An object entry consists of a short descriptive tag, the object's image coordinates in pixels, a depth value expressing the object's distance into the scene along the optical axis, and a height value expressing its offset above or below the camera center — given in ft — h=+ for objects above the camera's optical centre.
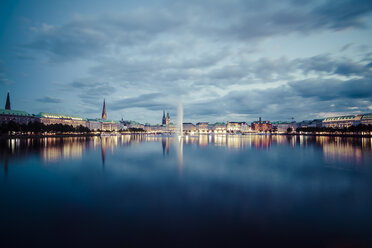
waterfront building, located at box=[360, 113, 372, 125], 476.54 +19.50
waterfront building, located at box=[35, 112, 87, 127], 481.87 +27.66
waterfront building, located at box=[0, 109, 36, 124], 376.76 +27.14
